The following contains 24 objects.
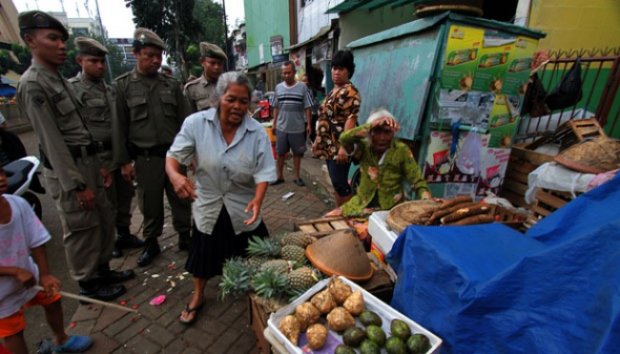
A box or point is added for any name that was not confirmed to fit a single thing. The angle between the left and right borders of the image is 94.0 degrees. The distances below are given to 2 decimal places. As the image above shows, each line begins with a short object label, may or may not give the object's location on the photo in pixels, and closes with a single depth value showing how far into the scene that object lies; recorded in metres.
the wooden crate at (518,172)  3.75
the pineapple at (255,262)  2.19
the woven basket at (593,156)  2.35
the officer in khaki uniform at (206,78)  3.66
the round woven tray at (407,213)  2.15
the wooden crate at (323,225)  2.99
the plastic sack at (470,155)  3.61
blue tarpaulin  1.07
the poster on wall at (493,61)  3.37
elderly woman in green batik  2.91
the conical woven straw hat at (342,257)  2.03
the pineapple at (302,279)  1.95
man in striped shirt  5.71
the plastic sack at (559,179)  2.35
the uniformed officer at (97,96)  3.12
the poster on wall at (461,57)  3.21
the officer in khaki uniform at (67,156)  2.30
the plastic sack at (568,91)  3.61
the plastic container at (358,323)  1.48
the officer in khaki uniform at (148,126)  3.12
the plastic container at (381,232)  2.20
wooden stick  1.90
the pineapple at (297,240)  2.49
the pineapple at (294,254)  2.26
